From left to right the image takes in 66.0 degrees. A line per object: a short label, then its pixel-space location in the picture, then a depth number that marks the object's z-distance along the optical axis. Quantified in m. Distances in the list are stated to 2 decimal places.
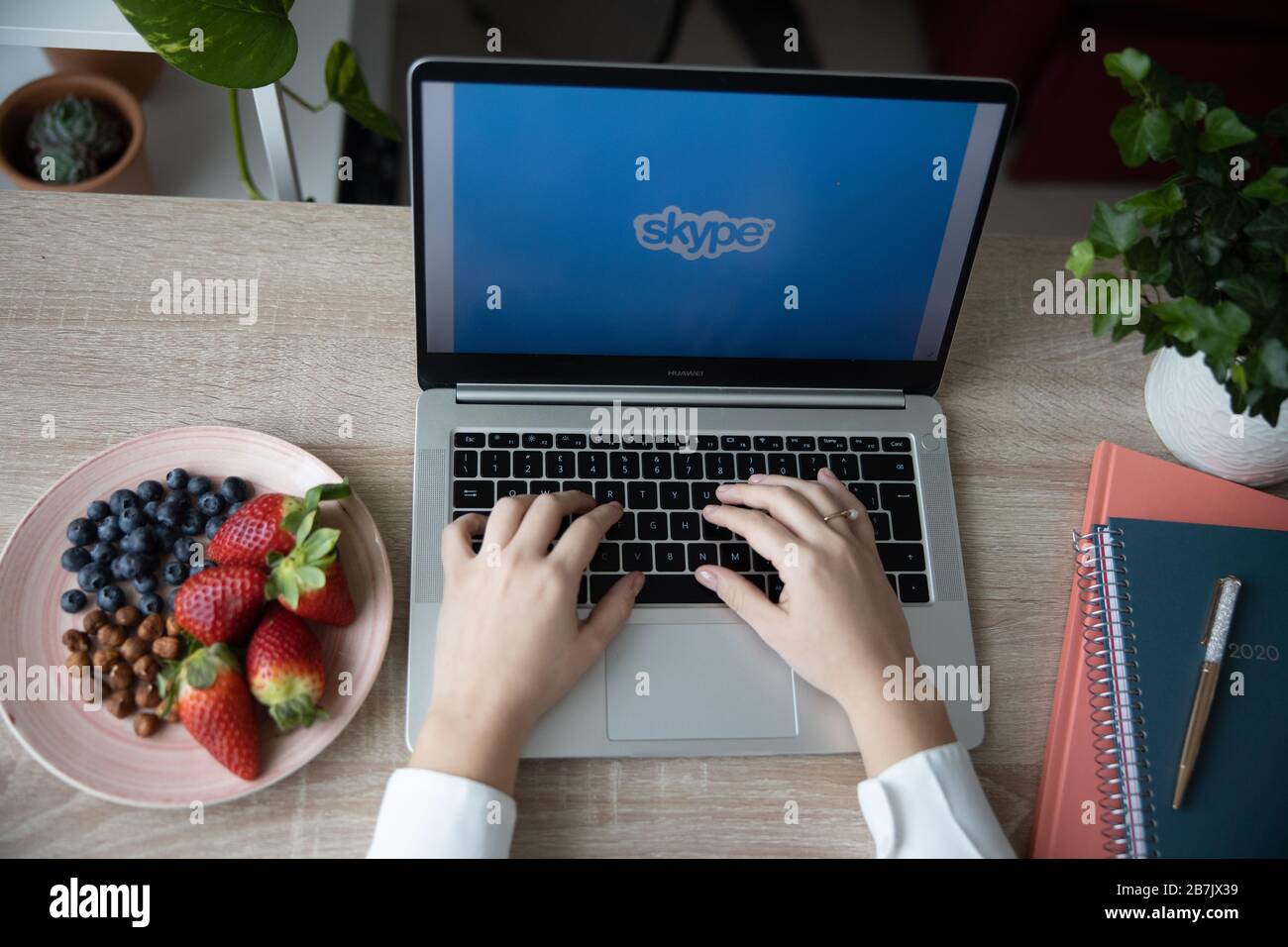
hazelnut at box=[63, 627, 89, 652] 0.81
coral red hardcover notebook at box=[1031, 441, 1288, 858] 0.84
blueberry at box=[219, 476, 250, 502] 0.87
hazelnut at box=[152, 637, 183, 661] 0.80
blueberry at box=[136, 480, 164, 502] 0.87
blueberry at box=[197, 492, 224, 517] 0.86
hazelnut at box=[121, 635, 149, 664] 0.81
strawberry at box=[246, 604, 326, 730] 0.78
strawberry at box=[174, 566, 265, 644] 0.79
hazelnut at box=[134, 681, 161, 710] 0.79
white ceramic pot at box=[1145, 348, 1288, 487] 0.92
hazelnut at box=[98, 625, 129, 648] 0.81
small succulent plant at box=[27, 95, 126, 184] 1.39
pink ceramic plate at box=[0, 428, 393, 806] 0.77
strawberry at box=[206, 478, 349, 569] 0.82
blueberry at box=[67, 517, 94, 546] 0.85
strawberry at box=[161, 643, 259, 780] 0.76
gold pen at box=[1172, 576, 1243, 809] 0.83
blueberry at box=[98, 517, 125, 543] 0.85
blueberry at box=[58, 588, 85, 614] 0.83
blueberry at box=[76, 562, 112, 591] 0.83
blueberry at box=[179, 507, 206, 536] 0.87
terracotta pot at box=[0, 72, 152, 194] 1.39
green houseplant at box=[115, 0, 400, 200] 0.92
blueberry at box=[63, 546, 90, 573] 0.84
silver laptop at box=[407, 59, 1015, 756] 0.78
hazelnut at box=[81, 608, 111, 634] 0.82
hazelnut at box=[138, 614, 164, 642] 0.82
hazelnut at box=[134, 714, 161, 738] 0.79
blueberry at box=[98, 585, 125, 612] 0.82
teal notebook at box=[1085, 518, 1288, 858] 0.82
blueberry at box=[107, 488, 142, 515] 0.86
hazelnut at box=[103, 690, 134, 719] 0.79
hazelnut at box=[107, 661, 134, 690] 0.80
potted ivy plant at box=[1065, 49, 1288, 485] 0.78
